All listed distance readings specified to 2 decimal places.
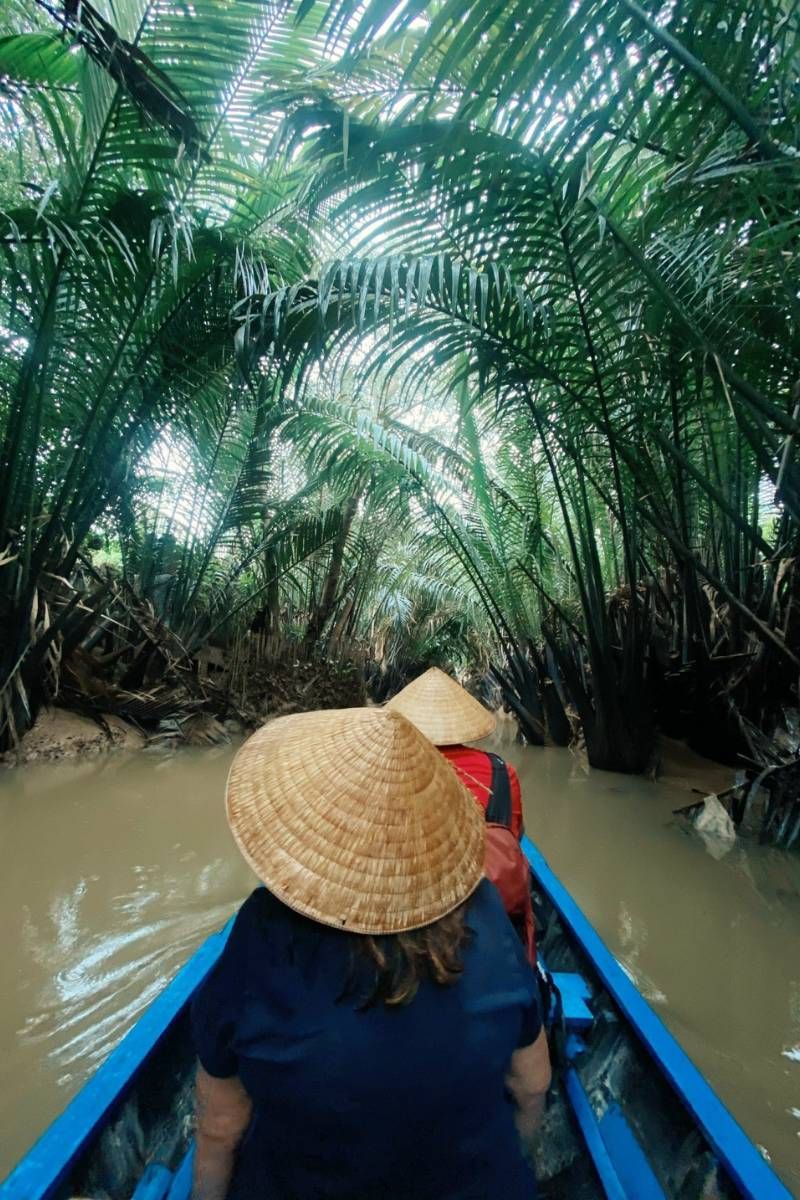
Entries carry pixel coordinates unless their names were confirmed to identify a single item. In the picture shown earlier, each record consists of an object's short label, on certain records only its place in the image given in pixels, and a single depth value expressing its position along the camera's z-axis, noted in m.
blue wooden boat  1.14
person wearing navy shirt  0.70
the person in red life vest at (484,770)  1.28
